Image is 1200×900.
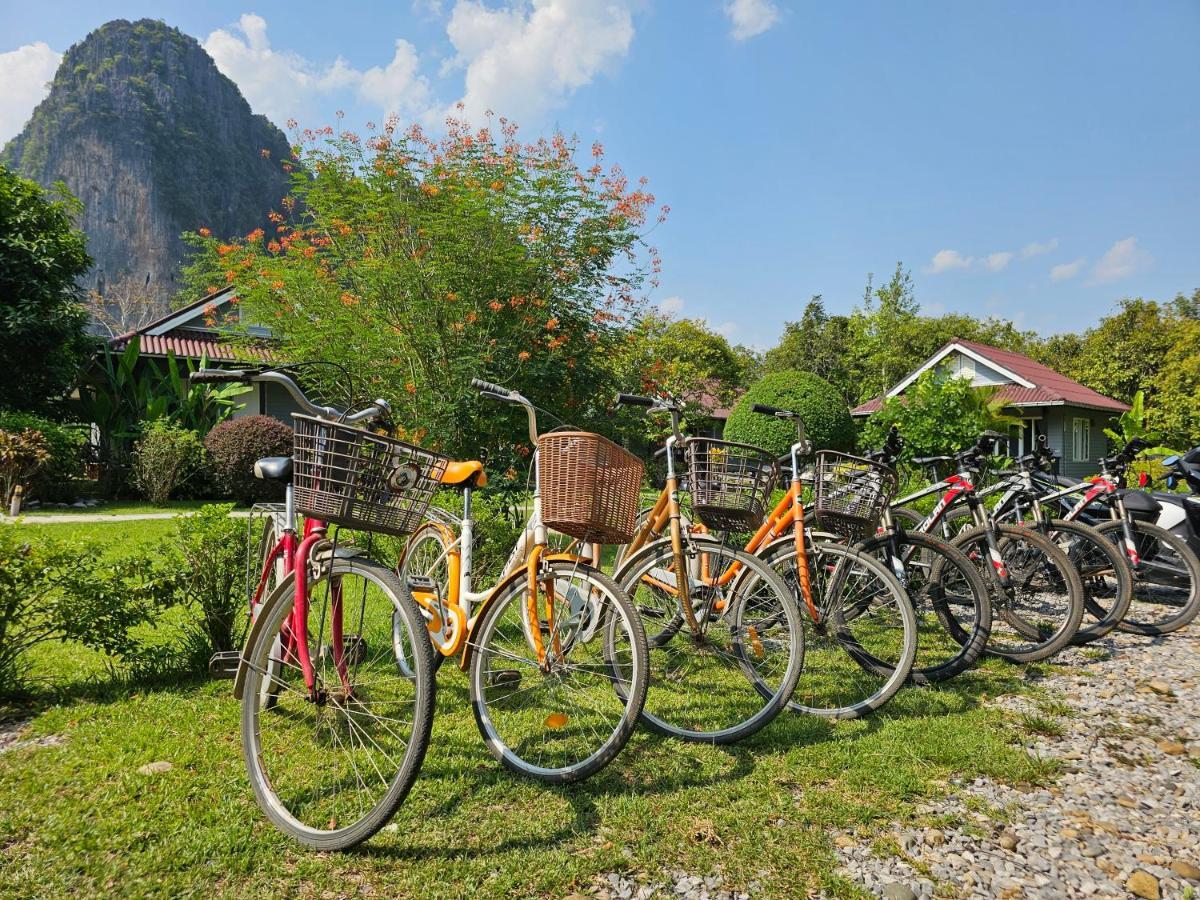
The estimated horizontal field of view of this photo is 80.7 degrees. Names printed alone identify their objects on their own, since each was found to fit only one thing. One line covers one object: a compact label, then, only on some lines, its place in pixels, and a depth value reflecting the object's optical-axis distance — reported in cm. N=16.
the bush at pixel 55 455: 1105
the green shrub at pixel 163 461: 1221
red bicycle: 219
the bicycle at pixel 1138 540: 494
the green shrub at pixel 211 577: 365
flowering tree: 669
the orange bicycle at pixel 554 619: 262
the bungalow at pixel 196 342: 1674
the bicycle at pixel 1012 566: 411
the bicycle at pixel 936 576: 361
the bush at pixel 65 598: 317
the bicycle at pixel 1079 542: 453
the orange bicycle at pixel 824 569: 327
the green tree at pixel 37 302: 1251
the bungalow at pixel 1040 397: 2000
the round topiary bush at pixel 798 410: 1534
